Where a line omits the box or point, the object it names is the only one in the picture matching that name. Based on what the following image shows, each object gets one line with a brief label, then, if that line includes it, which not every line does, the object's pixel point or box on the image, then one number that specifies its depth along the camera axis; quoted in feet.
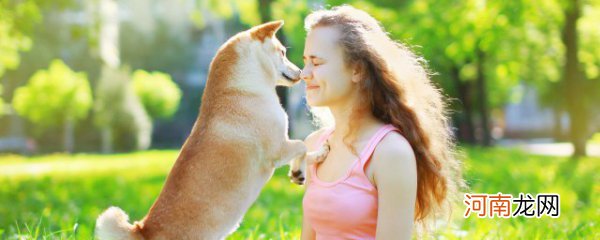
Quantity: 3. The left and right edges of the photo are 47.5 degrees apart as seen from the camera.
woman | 8.20
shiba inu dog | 8.09
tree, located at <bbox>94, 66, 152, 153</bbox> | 86.94
